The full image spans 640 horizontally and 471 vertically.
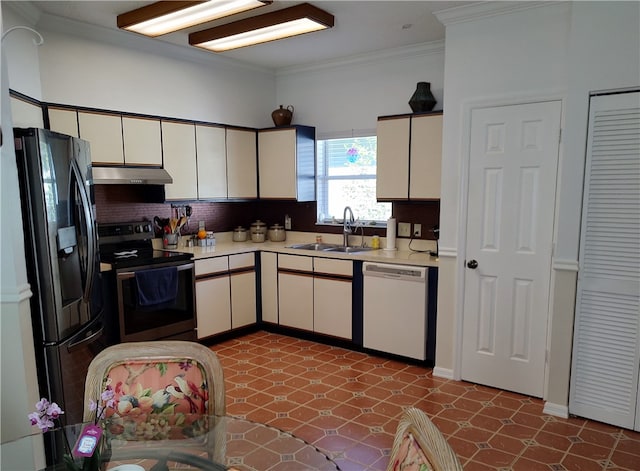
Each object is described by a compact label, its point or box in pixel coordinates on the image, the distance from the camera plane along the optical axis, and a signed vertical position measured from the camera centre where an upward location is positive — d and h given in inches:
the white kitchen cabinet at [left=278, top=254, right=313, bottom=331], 170.2 -40.2
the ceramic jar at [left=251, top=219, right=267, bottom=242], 197.9 -19.3
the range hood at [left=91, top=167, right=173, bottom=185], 138.7 +4.4
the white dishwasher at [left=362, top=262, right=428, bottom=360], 144.3 -40.7
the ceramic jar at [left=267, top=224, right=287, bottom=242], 202.1 -20.4
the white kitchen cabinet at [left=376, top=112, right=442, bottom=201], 148.1 +10.6
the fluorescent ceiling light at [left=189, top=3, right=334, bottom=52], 125.3 +48.6
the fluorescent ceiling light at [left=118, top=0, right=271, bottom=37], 115.0 +48.1
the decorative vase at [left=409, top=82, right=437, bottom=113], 154.8 +31.2
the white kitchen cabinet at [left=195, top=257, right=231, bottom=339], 161.6 -40.1
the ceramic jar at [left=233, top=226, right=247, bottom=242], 198.2 -20.6
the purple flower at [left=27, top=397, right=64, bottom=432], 43.2 -22.3
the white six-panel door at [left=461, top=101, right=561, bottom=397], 121.6 -15.8
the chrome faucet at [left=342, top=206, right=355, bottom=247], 177.0 -15.0
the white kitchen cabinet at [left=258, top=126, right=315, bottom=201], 185.2 +10.9
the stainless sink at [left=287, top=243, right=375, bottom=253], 171.9 -24.2
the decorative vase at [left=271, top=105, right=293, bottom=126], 191.6 +31.2
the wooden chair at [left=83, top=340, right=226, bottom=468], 65.0 -30.4
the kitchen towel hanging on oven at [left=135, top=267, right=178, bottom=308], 139.9 -31.6
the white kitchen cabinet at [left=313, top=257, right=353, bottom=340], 160.4 -40.1
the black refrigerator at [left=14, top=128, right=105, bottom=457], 92.1 -15.1
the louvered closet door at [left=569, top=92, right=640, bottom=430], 105.0 -20.0
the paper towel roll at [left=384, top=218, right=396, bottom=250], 166.9 -17.1
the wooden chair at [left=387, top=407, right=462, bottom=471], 36.5 -23.0
